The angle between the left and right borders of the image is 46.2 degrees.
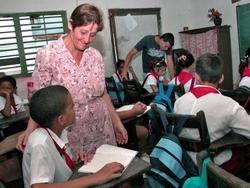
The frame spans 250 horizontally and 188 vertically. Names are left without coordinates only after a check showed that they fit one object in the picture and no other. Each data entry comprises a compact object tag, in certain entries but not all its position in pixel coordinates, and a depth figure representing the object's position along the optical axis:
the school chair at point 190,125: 1.52
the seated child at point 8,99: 3.30
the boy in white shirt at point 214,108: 1.66
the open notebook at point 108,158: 1.22
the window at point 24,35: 4.43
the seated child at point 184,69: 2.99
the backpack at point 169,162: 1.57
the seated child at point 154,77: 3.87
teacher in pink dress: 1.53
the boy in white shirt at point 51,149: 1.10
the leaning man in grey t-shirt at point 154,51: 4.16
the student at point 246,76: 2.72
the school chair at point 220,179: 0.71
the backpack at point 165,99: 2.53
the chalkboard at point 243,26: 4.82
